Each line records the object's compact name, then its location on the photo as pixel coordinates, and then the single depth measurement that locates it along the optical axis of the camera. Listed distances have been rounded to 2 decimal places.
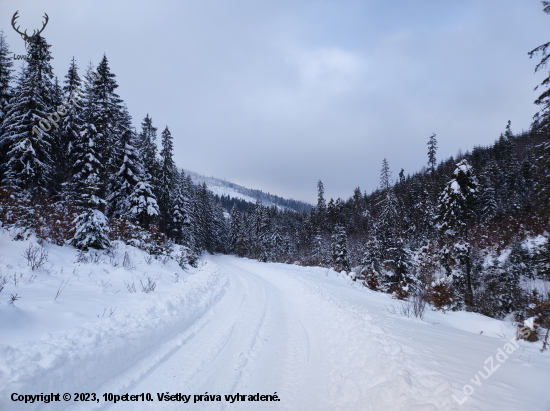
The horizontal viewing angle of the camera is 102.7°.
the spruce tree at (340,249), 28.75
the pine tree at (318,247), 42.81
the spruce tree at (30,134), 15.80
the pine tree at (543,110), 9.56
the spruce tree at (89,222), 9.86
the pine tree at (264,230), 41.58
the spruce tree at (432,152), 65.69
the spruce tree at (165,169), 31.30
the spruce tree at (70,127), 19.59
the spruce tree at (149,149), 28.00
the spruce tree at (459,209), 19.85
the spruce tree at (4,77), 19.11
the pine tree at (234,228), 55.98
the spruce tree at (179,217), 34.97
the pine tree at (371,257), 23.05
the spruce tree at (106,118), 19.62
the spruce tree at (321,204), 60.81
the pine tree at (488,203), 37.43
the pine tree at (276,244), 45.82
